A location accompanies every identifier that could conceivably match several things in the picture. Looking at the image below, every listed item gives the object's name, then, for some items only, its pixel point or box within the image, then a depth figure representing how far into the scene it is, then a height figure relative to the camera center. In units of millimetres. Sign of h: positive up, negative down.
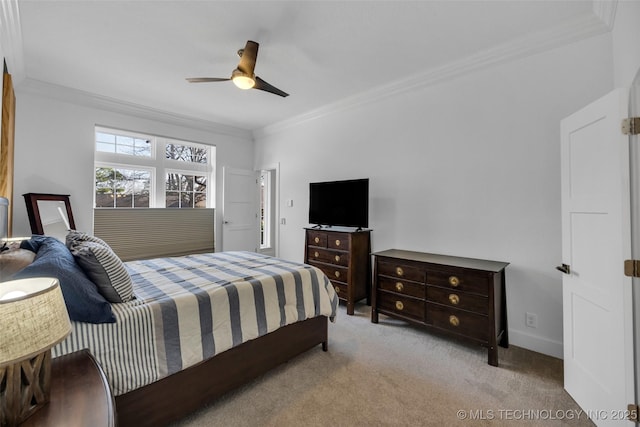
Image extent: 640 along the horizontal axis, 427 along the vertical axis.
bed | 1331 -655
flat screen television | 3342 +148
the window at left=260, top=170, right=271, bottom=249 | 5617 +116
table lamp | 720 -341
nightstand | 830 -607
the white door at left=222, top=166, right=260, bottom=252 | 4797 +85
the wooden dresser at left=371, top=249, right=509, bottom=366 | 2295 -740
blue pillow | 1221 -336
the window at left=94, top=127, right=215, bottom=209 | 3926 +682
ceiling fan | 2332 +1239
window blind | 3828 -237
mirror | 3119 +19
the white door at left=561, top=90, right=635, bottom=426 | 1426 -266
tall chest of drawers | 3303 -575
